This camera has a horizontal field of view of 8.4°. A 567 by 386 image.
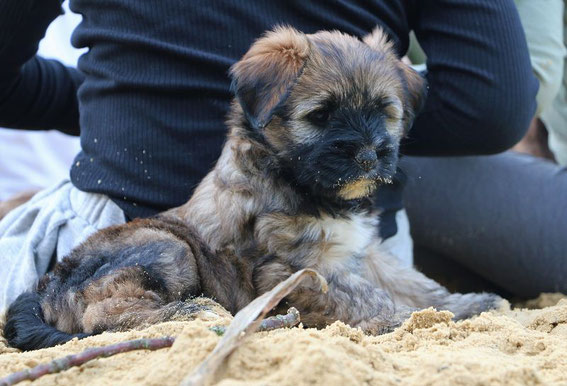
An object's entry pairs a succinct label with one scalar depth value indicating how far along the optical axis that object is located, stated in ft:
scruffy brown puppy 8.11
